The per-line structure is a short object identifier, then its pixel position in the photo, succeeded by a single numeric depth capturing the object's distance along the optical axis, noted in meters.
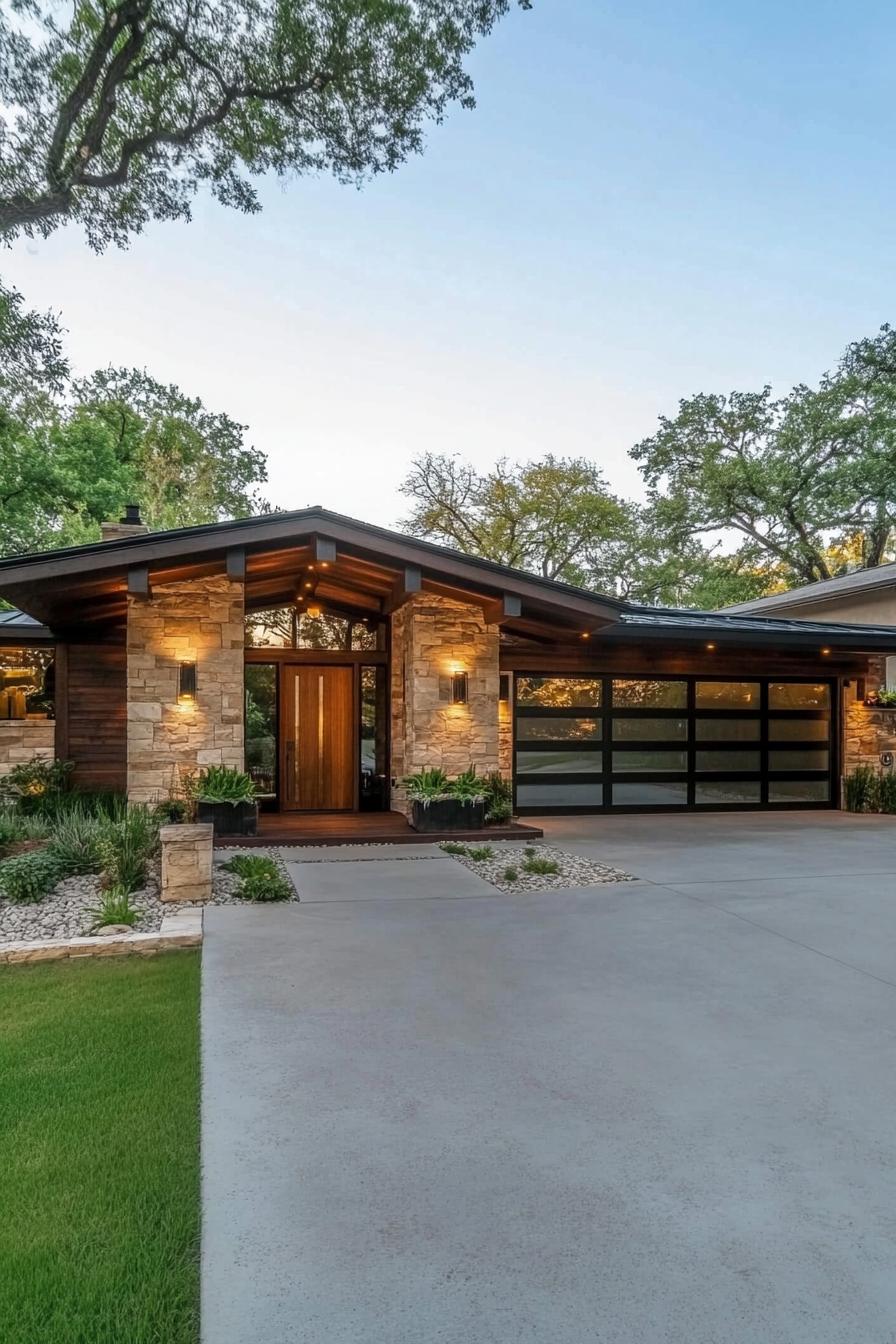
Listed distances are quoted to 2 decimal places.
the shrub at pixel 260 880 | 5.98
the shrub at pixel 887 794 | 11.95
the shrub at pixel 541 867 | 6.97
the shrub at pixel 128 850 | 6.06
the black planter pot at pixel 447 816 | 8.81
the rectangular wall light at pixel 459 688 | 9.34
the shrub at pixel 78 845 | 6.55
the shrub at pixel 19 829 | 7.35
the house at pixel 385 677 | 8.42
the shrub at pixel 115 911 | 5.07
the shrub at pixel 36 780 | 9.94
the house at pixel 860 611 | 12.34
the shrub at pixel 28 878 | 5.73
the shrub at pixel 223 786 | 8.30
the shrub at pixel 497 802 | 9.23
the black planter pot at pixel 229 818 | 8.28
